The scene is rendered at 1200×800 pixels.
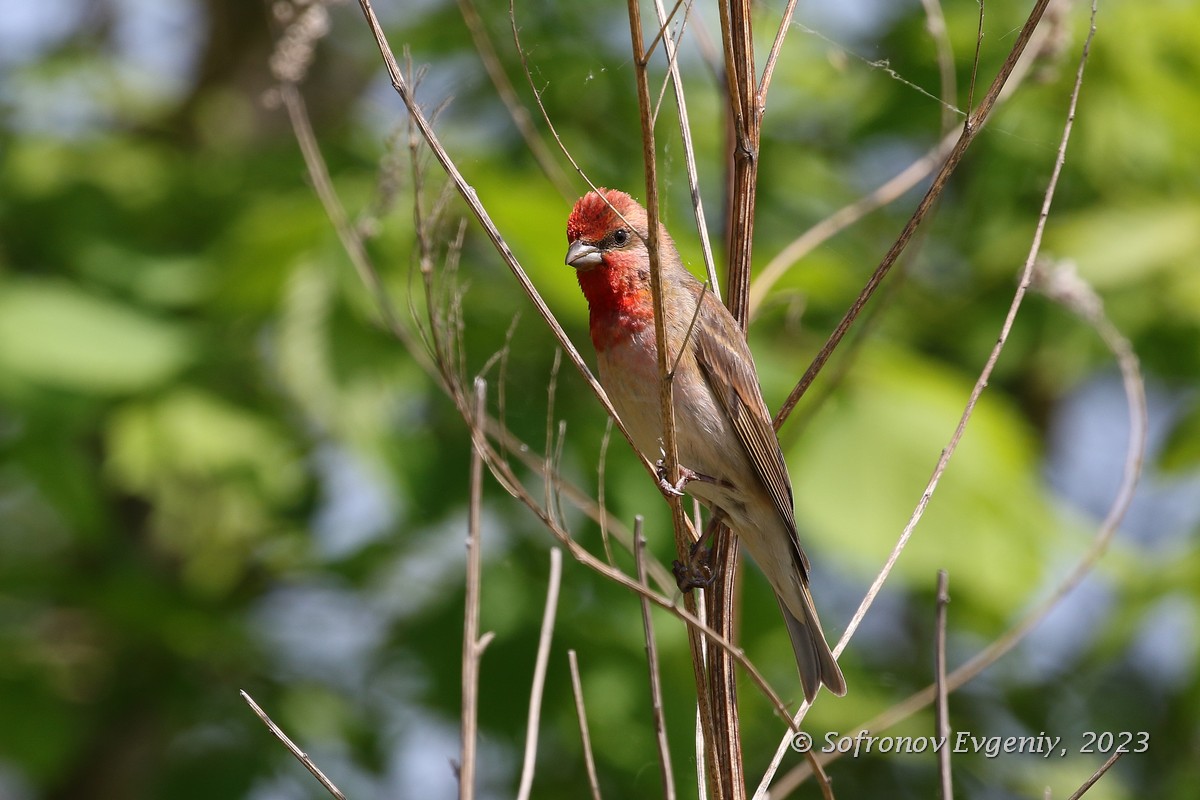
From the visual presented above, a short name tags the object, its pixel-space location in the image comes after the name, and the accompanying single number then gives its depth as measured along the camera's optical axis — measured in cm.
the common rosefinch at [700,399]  691
